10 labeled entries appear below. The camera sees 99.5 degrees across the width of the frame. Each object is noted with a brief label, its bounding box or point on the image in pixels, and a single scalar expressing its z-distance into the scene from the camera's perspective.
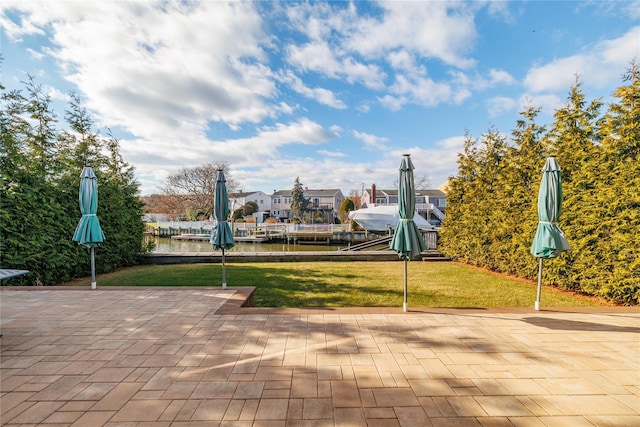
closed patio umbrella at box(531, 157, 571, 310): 4.88
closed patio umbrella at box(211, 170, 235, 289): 6.20
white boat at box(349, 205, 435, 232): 20.84
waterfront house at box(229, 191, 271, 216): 57.72
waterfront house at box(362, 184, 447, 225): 35.84
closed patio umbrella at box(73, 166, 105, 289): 6.25
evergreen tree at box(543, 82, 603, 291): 6.31
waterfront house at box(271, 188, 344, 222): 55.92
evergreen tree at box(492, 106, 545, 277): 8.16
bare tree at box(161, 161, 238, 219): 33.97
